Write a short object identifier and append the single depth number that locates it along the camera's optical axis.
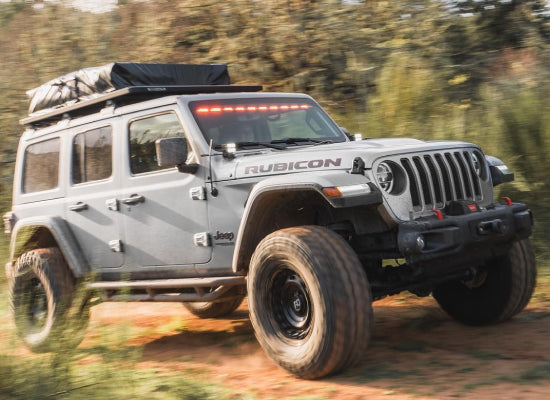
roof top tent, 5.89
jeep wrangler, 4.28
